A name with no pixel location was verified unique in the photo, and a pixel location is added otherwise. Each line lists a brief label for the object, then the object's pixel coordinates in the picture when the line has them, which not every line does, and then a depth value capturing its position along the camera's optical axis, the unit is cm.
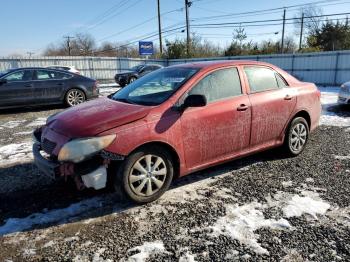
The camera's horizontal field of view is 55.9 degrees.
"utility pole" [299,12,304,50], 4869
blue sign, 3206
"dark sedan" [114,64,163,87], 2038
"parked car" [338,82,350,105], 991
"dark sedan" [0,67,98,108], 1048
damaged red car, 352
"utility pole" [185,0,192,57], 3221
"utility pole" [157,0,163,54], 3497
